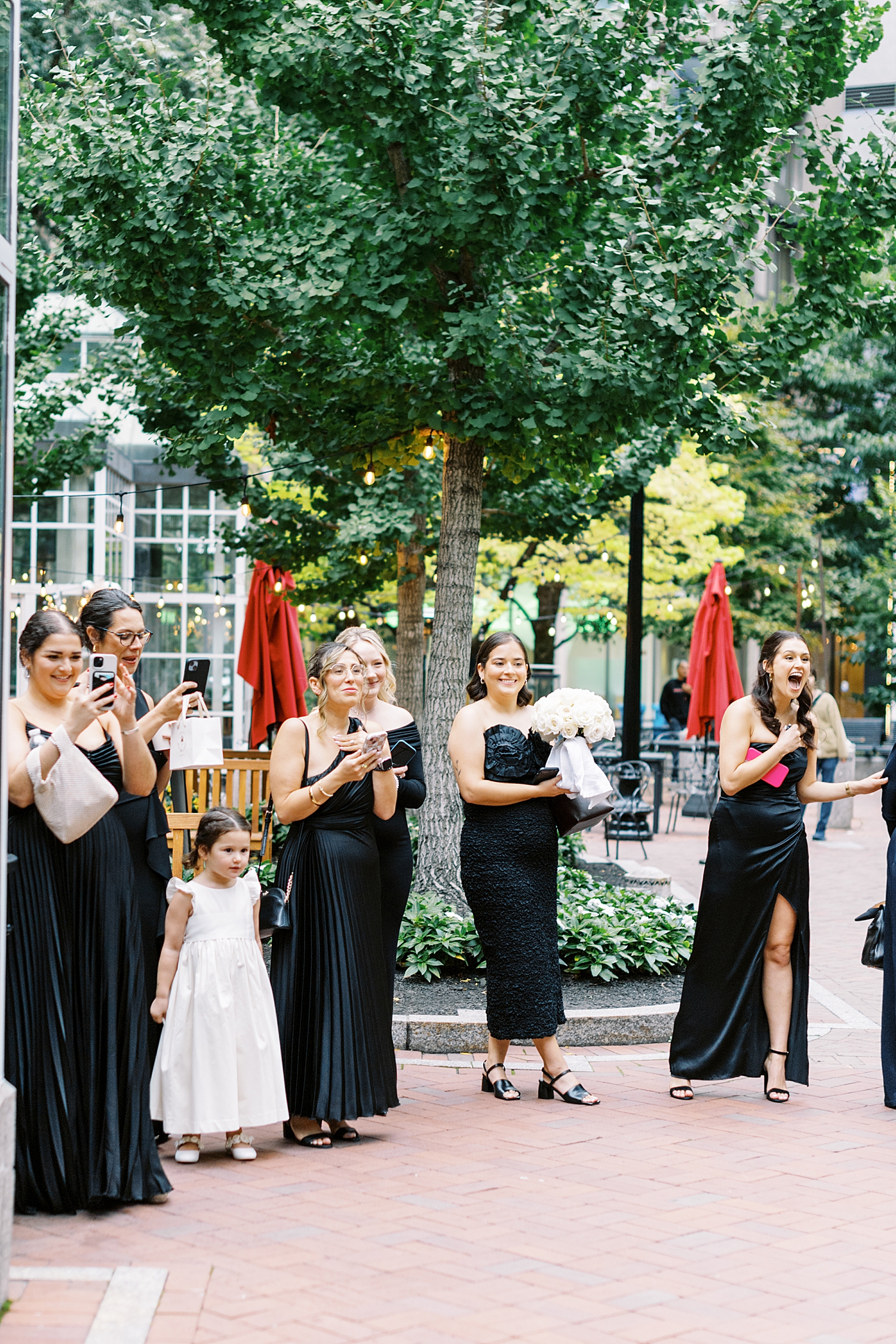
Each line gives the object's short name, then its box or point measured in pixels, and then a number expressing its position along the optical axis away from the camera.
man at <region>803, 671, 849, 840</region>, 17.83
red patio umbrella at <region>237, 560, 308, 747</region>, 12.98
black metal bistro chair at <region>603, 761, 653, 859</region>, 15.88
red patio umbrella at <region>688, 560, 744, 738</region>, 15.88
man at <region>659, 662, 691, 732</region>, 23.50
